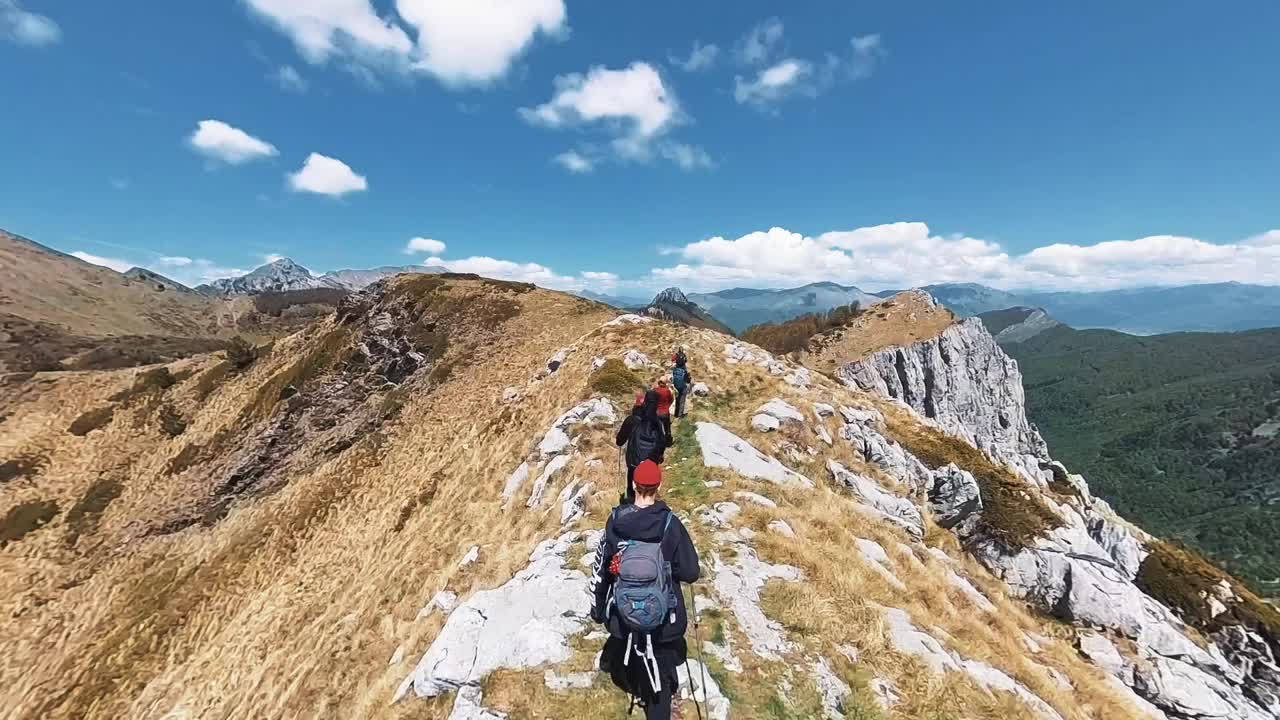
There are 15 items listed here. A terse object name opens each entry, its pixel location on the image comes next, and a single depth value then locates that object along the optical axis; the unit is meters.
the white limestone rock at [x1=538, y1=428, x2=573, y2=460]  22.07
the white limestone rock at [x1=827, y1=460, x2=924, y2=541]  20.81
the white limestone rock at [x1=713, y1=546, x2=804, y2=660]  10.13
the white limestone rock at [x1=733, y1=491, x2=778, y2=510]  15.84
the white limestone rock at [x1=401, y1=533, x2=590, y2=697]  9.94
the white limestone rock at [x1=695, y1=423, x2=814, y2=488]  18.67
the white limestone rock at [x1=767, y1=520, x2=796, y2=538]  14.27
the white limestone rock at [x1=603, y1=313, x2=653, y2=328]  37.94
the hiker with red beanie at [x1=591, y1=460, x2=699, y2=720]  6.76
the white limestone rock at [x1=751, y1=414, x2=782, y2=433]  23.32
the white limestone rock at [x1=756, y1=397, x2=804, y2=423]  24.25
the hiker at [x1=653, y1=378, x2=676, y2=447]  14.96
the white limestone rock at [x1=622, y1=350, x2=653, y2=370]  30.11
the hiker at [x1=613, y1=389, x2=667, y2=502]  14.02
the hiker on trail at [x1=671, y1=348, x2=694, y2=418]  23.37
